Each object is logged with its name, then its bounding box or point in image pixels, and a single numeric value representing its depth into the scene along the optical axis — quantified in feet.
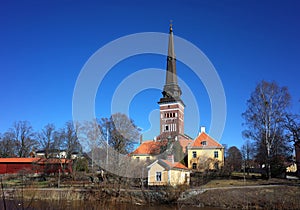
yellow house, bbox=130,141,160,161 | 126.64
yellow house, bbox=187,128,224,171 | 121.90
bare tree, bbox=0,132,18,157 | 168.76
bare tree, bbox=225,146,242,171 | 112.59
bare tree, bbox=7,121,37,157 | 165.89
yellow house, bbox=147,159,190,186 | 92.63
